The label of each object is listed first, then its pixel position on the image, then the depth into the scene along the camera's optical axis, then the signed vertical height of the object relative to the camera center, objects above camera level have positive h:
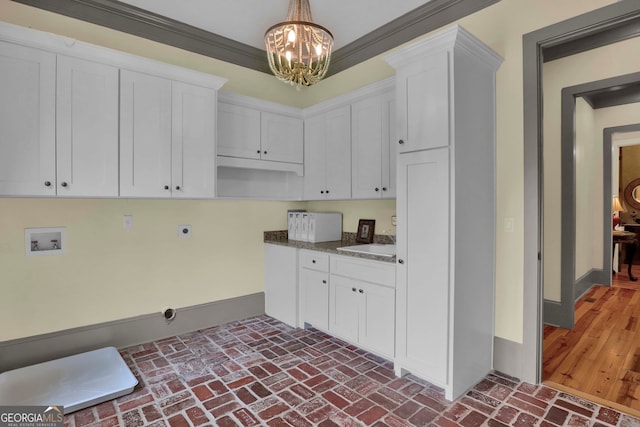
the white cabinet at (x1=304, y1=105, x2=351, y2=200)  3.33 +0.64
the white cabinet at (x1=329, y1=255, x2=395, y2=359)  2.57 -0.74
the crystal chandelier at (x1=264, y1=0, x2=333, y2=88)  1.94 +1.04
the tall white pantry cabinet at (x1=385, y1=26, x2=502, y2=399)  2.19 +0.03
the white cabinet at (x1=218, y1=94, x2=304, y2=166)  3.30 +0.89
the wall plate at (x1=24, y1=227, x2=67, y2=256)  2.59 -0.21
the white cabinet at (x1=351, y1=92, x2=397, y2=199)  2.93 +0.62
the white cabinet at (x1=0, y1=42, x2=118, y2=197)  2.18 +0.63
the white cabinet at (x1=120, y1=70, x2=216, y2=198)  2.62 +0.65
